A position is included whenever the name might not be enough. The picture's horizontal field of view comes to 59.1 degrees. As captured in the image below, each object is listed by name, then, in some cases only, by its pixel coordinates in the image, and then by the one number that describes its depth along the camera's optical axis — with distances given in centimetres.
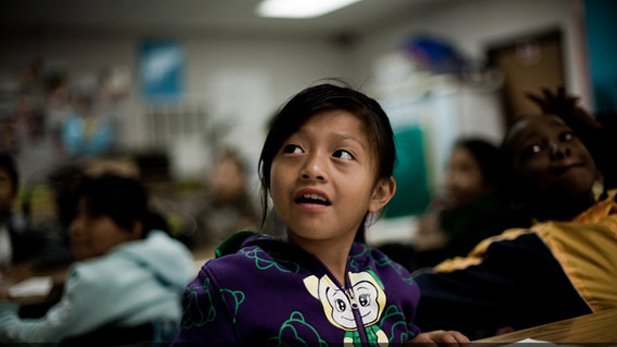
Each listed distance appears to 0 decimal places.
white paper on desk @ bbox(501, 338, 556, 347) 77
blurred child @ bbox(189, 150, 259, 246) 379
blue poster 614
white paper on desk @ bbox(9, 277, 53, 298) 168
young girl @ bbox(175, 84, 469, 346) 77
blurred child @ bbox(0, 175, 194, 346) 153
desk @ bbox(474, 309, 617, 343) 79
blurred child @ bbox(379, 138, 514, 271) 204
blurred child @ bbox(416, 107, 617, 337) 112
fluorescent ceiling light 537
